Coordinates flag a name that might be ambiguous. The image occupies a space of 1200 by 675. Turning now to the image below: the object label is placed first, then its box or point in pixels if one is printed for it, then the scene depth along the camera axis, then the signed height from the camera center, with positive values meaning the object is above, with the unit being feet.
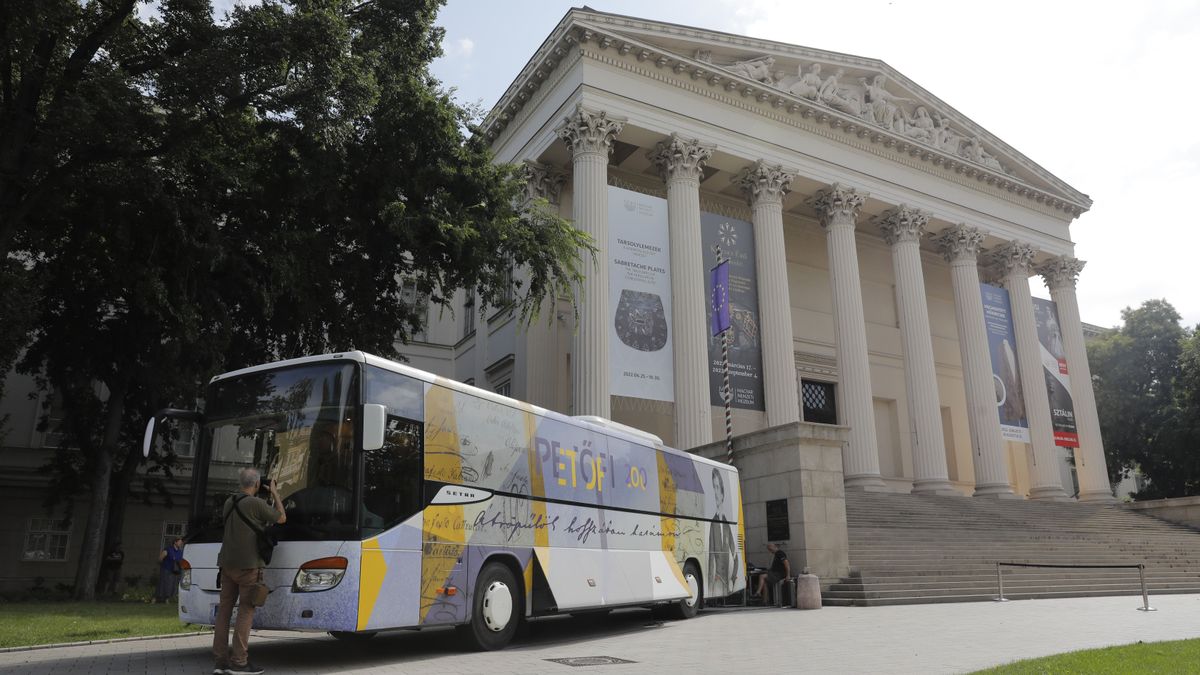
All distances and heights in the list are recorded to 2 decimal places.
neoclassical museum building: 83.97 +34.90
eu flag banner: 74.49 +22.93
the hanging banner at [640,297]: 79.66 +24.98
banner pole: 65.77 +10.70
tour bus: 27.07 +2.15
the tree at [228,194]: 47.73 +23.35
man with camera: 25.21 -0.15
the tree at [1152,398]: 139.13 +25.81
